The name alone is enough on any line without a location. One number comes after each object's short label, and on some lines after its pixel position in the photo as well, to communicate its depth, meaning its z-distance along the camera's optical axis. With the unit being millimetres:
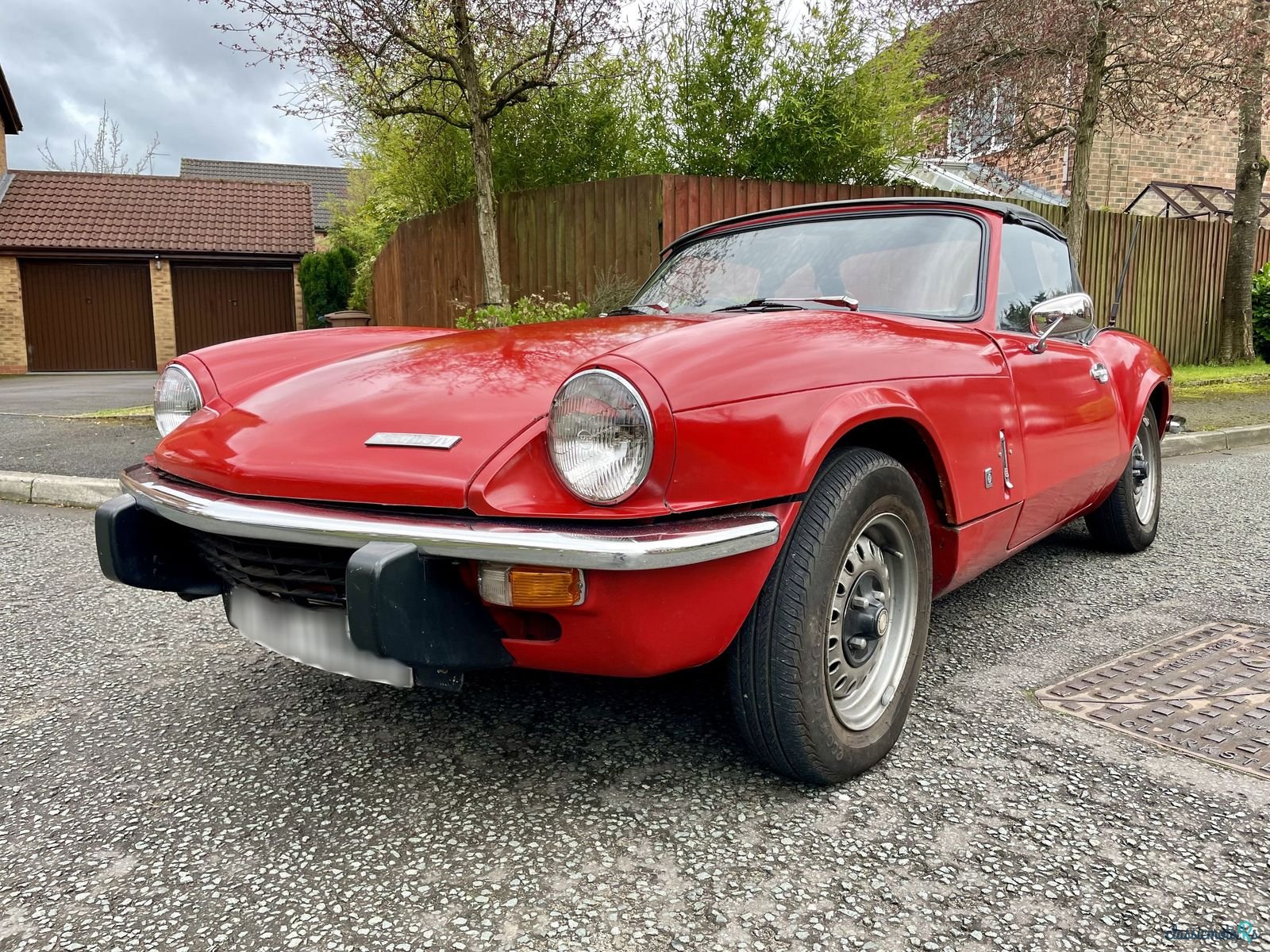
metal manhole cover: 2250
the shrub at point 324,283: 19828
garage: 20000
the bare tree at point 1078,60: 8820
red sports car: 1714
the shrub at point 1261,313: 13039
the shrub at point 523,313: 7273
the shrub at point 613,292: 7340
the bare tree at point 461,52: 7199
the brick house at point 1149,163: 17781
